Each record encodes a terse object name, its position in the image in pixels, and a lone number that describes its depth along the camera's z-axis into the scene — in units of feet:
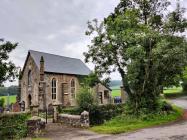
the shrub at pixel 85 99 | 54.55
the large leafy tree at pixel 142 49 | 46.63
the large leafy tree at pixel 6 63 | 39.68
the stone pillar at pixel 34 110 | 48.96
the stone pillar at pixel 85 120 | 42.88
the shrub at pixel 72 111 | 54.84
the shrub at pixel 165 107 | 52.94
